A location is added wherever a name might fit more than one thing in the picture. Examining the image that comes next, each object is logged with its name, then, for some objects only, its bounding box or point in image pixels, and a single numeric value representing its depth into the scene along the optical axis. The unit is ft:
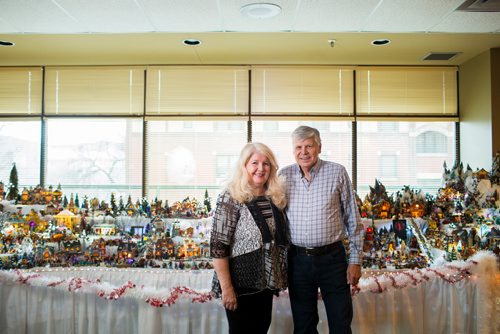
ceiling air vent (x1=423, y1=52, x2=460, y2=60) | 16.65
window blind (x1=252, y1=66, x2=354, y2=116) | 18.54
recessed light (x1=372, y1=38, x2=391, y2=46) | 15.11
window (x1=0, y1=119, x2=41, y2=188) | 19.15
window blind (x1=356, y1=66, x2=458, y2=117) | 18.53
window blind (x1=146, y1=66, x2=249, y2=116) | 18.56
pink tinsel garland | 8.78
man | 7.25
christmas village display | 11.10
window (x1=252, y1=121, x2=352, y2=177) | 18.66
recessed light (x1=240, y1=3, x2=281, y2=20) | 11.25
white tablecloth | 8.82
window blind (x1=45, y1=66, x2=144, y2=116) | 18.84
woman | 6.47
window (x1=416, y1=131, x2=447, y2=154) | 18.65
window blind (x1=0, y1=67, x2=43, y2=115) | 19.10
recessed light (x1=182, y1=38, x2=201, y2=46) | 15.34
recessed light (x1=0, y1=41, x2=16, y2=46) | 15.76
